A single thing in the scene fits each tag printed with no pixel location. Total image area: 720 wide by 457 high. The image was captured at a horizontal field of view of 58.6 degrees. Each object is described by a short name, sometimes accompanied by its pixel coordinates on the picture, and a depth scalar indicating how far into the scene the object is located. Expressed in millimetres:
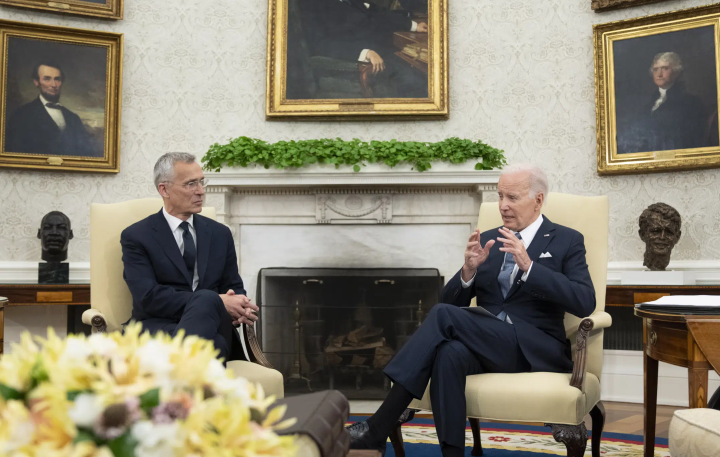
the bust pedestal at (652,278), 4480
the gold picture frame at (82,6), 5301
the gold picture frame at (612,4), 5125
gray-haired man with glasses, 2898
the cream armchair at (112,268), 3129
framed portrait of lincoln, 5297
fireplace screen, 5031
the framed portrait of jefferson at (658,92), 4914
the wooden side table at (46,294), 4602
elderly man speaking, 2623
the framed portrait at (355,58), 5477
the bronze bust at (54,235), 4840
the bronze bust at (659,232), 4613
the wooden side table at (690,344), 2387
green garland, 4879
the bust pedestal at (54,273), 4832
